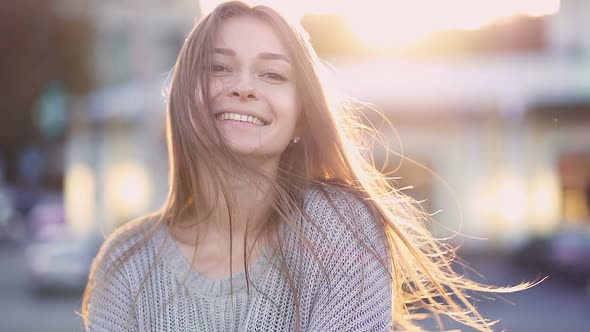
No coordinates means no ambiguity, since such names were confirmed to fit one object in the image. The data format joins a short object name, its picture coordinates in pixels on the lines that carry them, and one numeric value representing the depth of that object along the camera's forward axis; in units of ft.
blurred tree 62.49
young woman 7.25
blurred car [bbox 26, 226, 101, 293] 48.03
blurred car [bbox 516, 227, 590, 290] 49.49
